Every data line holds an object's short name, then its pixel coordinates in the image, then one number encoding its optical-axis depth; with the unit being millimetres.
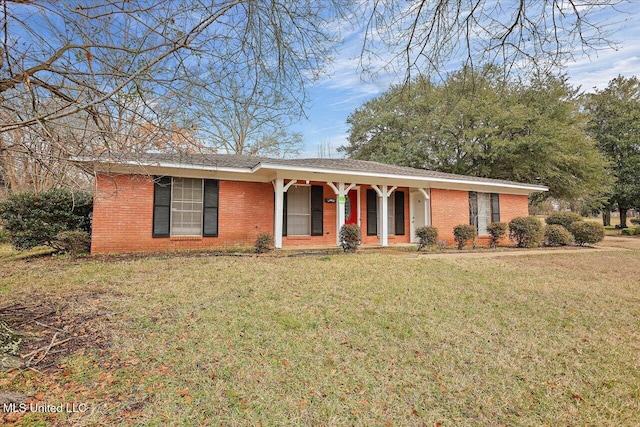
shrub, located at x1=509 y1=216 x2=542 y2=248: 12383
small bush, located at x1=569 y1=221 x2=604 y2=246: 13031
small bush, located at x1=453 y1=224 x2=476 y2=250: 11820
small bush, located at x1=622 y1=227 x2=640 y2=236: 22219
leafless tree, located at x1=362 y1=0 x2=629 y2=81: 3480
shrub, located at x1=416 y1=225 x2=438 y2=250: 11172
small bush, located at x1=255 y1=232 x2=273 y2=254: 9805
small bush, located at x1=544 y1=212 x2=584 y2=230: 14633
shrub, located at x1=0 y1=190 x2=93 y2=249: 8766
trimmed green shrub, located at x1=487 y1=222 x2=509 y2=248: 12672
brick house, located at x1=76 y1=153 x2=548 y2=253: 9422
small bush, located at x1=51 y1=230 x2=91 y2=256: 8555
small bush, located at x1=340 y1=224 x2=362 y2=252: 10078
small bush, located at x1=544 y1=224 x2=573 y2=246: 12898
